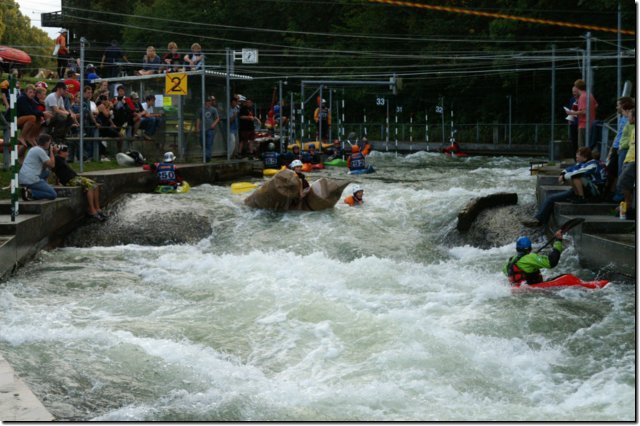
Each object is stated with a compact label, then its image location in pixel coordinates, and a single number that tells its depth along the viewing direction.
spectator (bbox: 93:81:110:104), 21.79
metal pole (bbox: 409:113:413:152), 42.32
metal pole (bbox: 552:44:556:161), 24.55
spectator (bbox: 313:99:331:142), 31.47
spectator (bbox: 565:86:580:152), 18.45
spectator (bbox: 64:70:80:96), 22.70
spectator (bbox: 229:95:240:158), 24.58
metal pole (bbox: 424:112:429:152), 40.57
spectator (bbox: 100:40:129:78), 27.86
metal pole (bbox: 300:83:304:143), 29.48
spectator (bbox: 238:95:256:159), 25.91
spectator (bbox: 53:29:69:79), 29.31
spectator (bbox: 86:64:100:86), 25.10
